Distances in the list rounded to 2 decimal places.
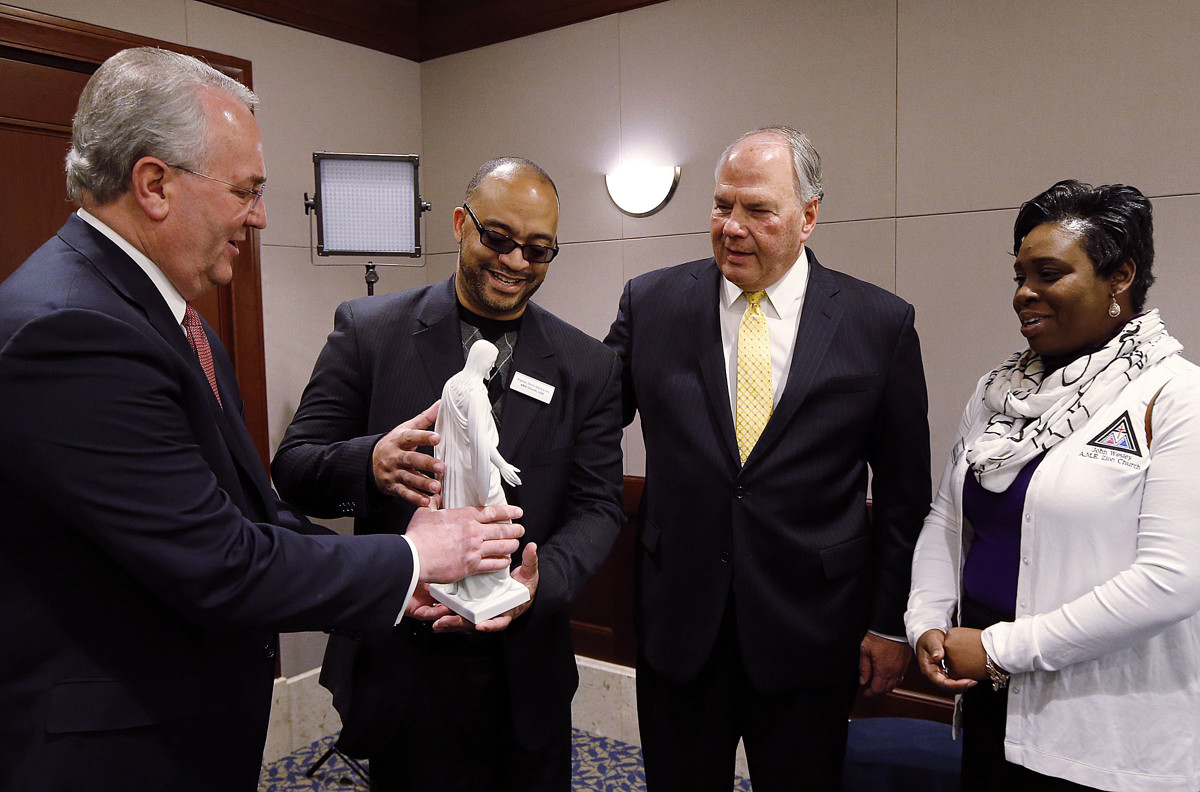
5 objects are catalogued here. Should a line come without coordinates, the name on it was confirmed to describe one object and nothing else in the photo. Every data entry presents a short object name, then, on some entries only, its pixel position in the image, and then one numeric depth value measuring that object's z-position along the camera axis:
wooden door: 3.01
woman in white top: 1.59
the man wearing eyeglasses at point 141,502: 1.14
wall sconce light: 3.69
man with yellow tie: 2.04
